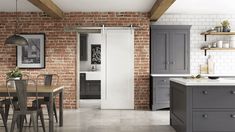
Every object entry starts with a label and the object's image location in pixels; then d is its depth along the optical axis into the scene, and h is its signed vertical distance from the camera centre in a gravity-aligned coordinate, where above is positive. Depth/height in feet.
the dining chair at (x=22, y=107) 15.39 -2.02
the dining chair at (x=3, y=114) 17.41 -2.70
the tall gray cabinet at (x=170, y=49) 25.17 +1.50
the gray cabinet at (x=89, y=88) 32.55 -2.22
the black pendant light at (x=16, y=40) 17.72 +1.61
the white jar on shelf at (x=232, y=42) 26.16 +2.13
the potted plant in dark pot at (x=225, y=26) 25.93 +3.48
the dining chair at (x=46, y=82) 18.68 -1.12
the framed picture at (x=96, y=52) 34.63 +1.74
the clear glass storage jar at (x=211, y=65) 26.84 +0.16
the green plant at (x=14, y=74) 18.43 -0.39
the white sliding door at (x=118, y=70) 25.57 -0.23
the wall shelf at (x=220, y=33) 25.77 +2.86
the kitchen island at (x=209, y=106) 14.58 -1.89
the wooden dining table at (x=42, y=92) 15.96 -1.33
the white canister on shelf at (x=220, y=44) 26.16 +1.96
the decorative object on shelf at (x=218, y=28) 25.95 +3.31
